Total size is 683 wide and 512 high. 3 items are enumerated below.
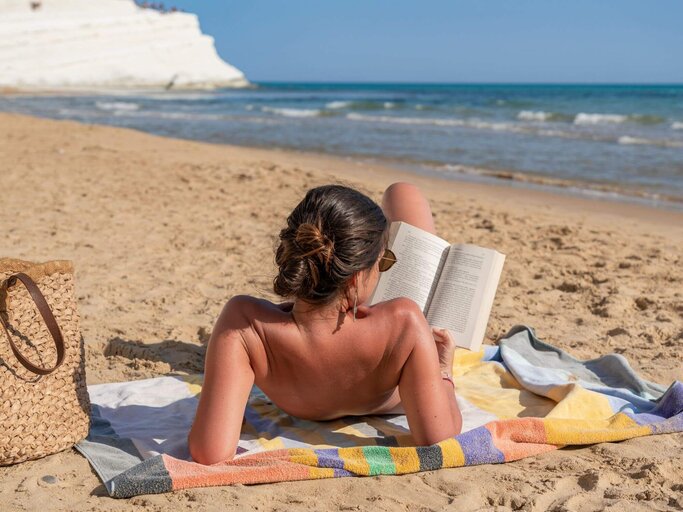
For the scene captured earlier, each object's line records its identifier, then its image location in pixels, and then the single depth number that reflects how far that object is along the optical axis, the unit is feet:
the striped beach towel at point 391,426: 7.52
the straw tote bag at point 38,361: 7.44
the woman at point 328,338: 6.83
